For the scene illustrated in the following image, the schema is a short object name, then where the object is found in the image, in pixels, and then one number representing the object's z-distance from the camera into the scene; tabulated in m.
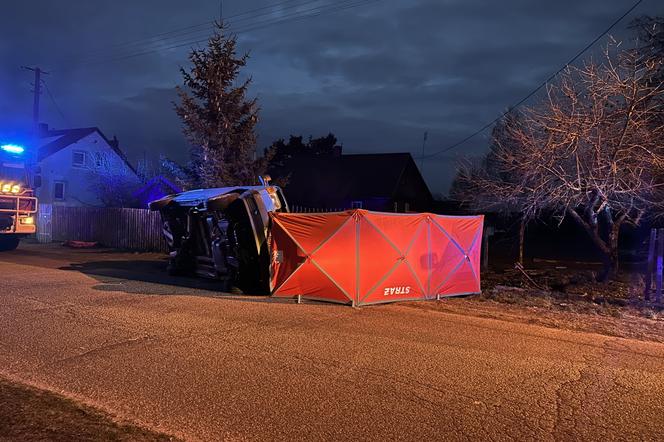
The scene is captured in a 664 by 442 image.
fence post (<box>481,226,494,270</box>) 15.04
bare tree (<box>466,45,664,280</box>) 11.65
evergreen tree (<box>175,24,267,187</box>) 19.48
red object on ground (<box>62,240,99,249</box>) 21.85
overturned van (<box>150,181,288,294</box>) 10.43
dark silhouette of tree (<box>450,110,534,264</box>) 13.92
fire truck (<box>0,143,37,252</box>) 18.20
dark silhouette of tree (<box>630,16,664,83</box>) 16.98
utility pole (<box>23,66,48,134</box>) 32.34
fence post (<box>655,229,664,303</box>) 10.44
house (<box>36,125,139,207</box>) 36.62
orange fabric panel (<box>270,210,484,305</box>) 9.68
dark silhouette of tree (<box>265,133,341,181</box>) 49.22
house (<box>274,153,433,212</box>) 33.31
